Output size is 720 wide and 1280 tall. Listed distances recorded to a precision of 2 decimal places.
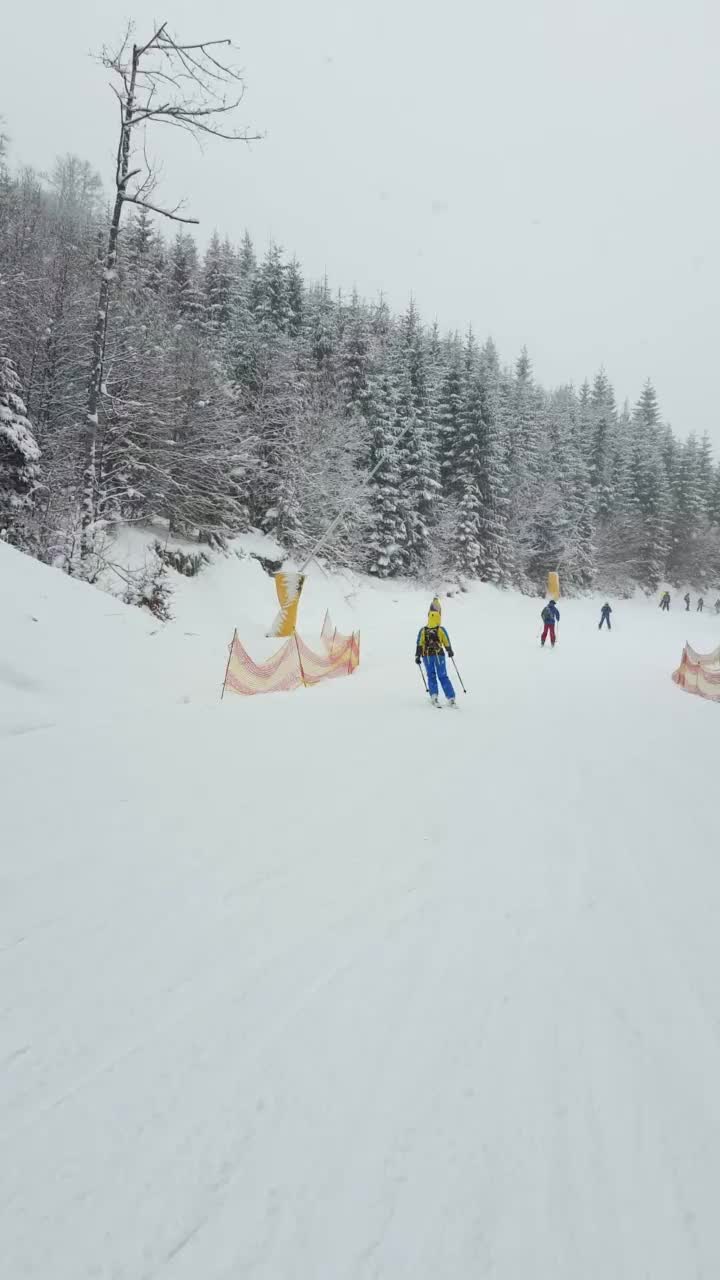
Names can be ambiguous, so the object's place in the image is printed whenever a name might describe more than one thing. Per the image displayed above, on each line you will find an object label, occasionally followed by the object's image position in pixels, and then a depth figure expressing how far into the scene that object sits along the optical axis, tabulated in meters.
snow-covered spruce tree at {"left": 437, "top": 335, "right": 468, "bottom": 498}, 39.59
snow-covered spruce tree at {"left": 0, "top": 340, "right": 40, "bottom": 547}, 12.66
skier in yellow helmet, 9.92
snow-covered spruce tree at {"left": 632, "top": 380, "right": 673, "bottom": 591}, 57.25
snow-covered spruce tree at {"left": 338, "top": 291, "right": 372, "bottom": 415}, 35.00
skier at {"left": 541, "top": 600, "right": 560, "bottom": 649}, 20.89
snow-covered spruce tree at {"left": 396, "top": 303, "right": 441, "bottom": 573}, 34.81
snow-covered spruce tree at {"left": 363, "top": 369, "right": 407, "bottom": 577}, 33.22
